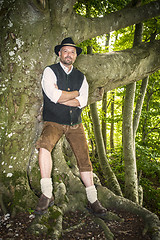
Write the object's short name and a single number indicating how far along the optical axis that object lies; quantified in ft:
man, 8.70
